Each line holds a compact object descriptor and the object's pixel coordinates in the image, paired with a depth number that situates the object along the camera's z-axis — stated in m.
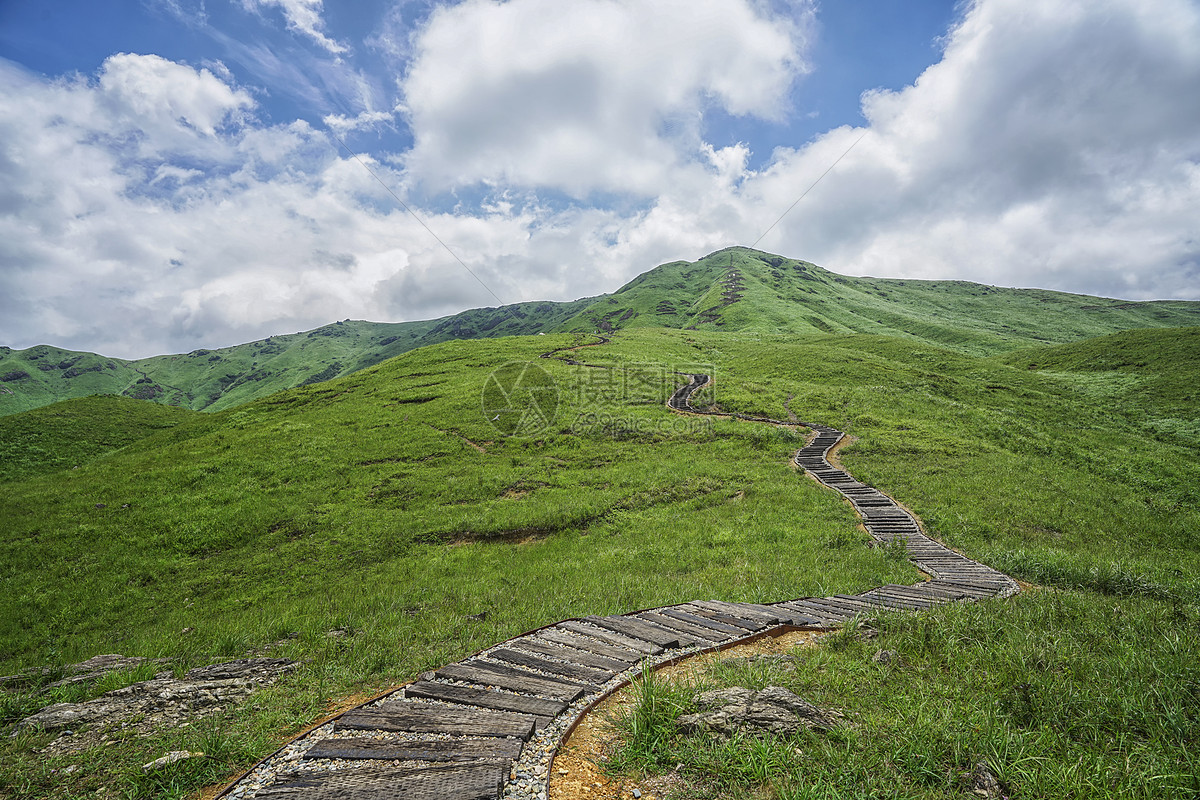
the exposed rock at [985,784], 3.74
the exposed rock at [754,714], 4.73
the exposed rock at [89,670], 8.00
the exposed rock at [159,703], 5.86
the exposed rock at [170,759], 4.72
